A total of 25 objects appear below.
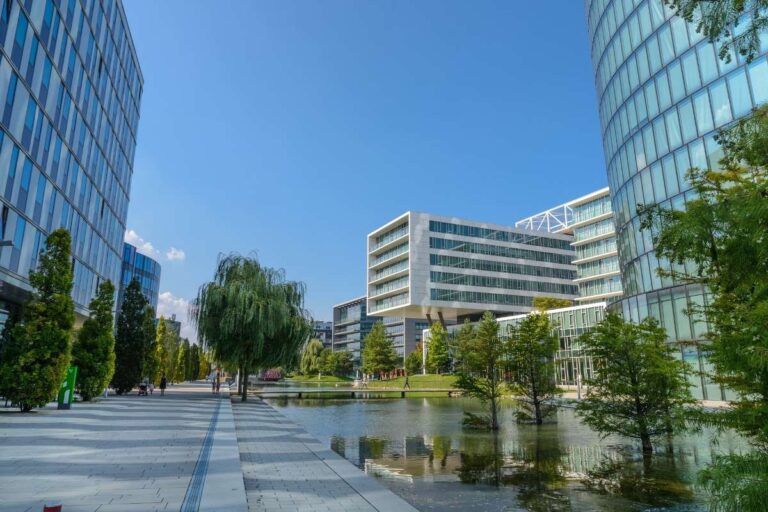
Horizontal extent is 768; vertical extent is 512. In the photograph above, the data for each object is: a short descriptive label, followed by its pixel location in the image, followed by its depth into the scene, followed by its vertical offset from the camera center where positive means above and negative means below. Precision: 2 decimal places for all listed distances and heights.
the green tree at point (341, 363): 103.56 +1.56
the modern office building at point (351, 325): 140.38 +13.24
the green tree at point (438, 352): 67.94 +2.48
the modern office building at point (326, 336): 180.45 +13.14
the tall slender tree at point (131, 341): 31.91 +1.98
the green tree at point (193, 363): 73.69 +1.25
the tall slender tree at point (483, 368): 18.53 +0.06
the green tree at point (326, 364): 102.81 +1.36
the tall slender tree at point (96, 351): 24.98 +1.10
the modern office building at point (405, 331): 92.77 +7.94
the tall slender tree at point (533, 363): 18.94 +0.23
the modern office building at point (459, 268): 74.00 +15.94
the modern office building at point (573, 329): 51.84 +4.41
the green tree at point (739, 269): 3.66 +0.86
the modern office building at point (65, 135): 21.19 +12.76
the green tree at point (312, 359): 105.50 +2.47
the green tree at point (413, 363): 76.44 +1.07
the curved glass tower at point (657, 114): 27.06 +14.73
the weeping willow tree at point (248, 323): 26.38 +2.59
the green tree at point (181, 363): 62.50 +1.19
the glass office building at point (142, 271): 73.69 +15.90
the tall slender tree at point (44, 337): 17.66 +1.30
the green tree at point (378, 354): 76.71 +2.55
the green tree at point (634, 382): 12.21 -0.35
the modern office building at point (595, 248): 72.81 +18.12
